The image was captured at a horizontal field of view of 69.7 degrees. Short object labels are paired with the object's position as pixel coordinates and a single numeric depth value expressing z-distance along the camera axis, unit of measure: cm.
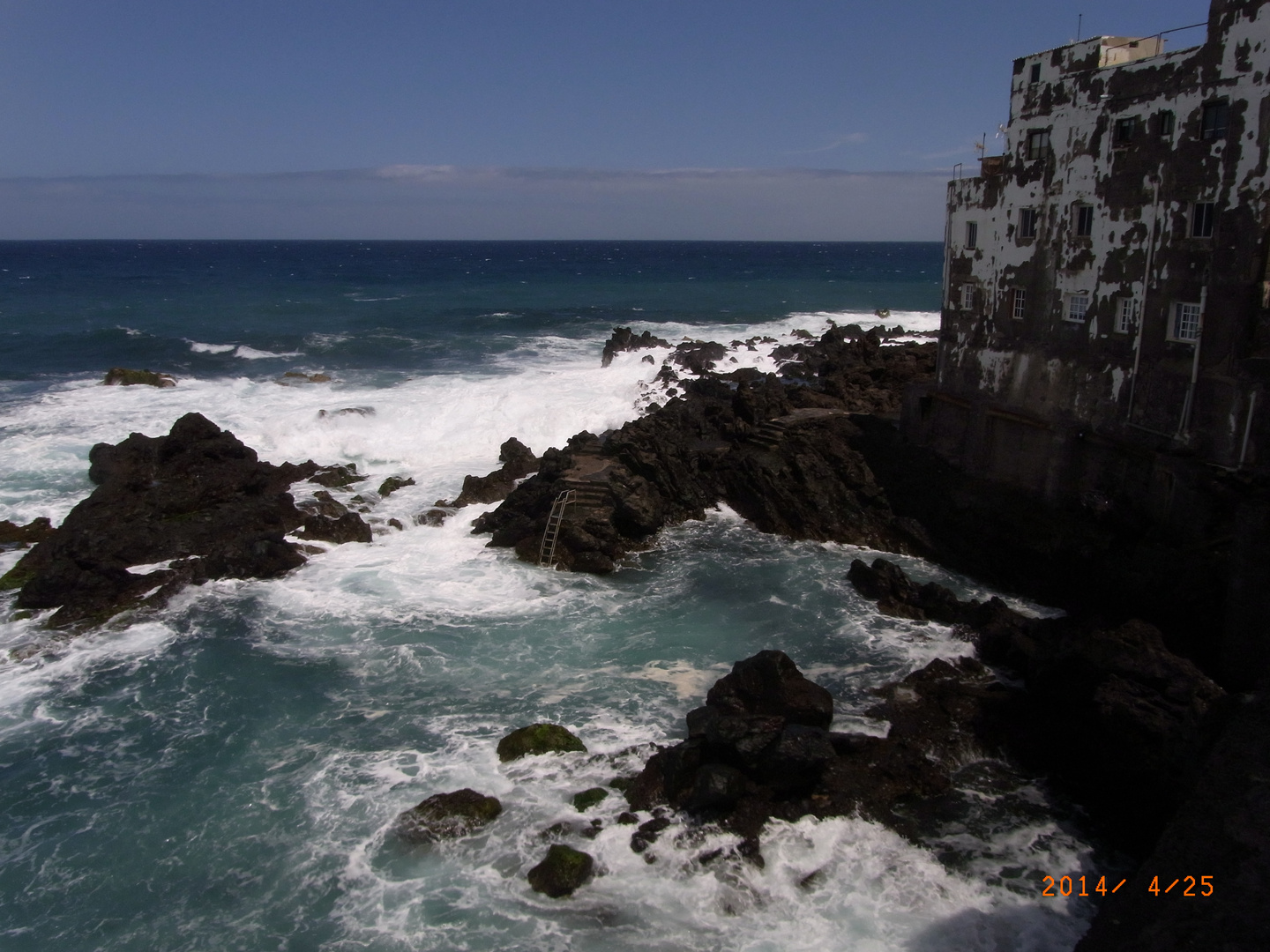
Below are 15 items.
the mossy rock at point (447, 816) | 1394
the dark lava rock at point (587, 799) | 1440
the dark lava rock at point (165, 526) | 2172
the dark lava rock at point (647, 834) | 1358
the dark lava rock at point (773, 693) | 1579
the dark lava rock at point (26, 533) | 2516
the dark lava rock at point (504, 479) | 2888
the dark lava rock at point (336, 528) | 2591
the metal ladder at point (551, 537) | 2448
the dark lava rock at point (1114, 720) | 1404
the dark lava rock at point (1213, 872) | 891
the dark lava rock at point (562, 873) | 1273
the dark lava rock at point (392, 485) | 2959
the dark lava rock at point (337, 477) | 3017
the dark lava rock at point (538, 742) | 1576
